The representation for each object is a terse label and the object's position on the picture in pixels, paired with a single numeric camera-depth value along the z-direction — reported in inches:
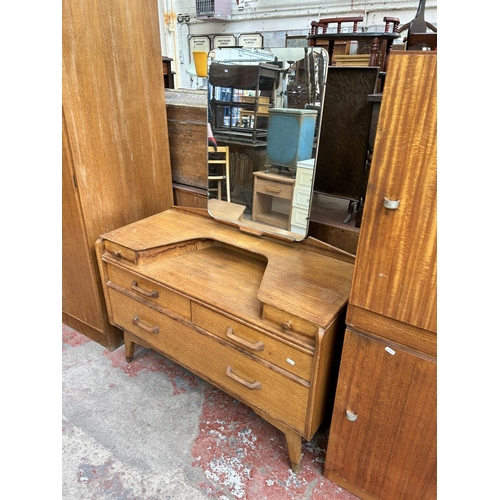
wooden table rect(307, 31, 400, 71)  55.5
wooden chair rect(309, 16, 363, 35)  78.2
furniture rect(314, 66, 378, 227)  50.6
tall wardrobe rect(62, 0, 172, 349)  55.4
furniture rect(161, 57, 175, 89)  95.4
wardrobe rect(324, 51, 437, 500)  28.6
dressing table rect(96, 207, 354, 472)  41.9
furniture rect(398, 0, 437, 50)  43.4
